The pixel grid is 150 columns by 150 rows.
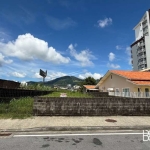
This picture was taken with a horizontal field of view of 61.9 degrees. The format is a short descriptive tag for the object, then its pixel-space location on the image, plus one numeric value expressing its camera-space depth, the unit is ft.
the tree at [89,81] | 153.34
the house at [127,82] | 52.69
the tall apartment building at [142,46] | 177.40
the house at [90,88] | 100.22
